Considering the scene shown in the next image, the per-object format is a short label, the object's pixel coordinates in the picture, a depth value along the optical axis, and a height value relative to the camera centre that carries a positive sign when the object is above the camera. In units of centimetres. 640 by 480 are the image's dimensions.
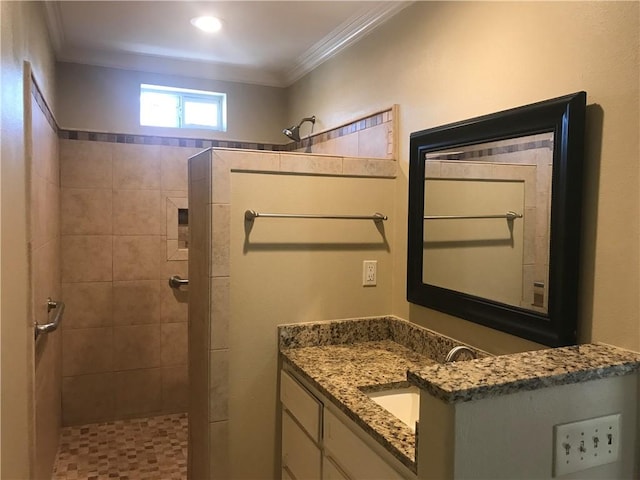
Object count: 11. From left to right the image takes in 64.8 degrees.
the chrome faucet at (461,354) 164 -45
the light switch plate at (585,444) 114 -52
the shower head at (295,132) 336 +60
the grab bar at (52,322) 213 -48
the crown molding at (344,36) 243 +102
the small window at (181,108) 356 +80
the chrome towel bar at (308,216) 208 +2
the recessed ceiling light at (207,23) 267 +106
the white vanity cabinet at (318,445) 150 -77
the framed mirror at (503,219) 149 +1
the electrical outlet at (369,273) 235 -24
